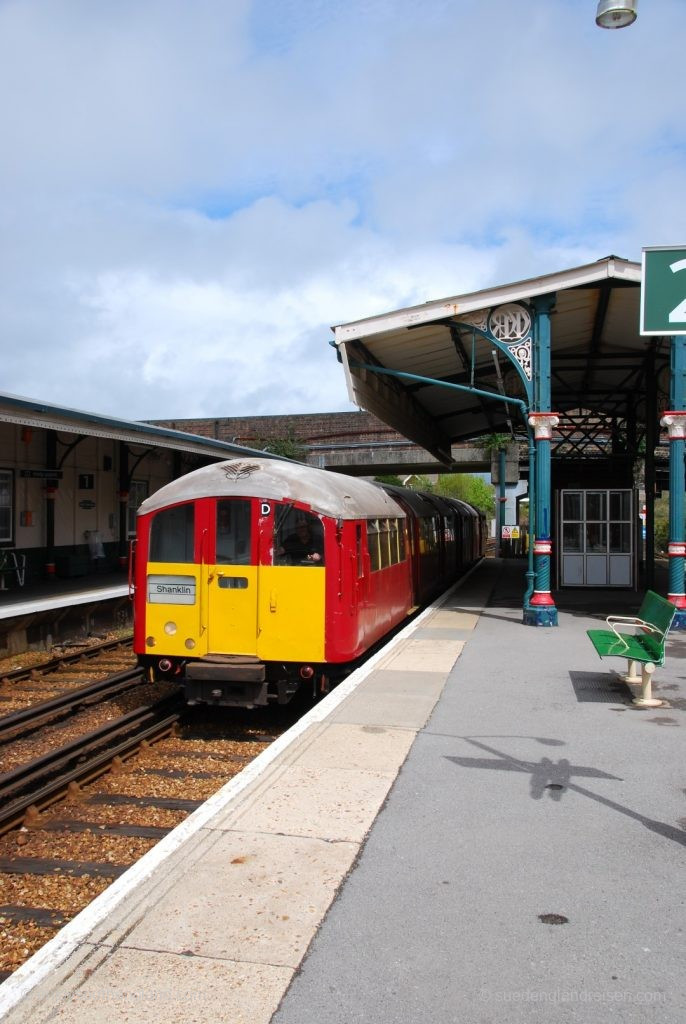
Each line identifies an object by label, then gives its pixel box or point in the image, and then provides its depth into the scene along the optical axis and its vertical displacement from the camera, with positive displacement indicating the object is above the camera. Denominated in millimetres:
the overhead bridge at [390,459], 37312 +2877
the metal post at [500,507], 35125 +733
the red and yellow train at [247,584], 8297 -614
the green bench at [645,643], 7816 -1219
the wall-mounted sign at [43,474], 16938 +1015
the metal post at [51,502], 17953 +461
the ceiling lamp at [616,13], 6531 +3991
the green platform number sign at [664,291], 9031 +2569
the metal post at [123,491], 21422 +822
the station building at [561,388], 12664 +2861
